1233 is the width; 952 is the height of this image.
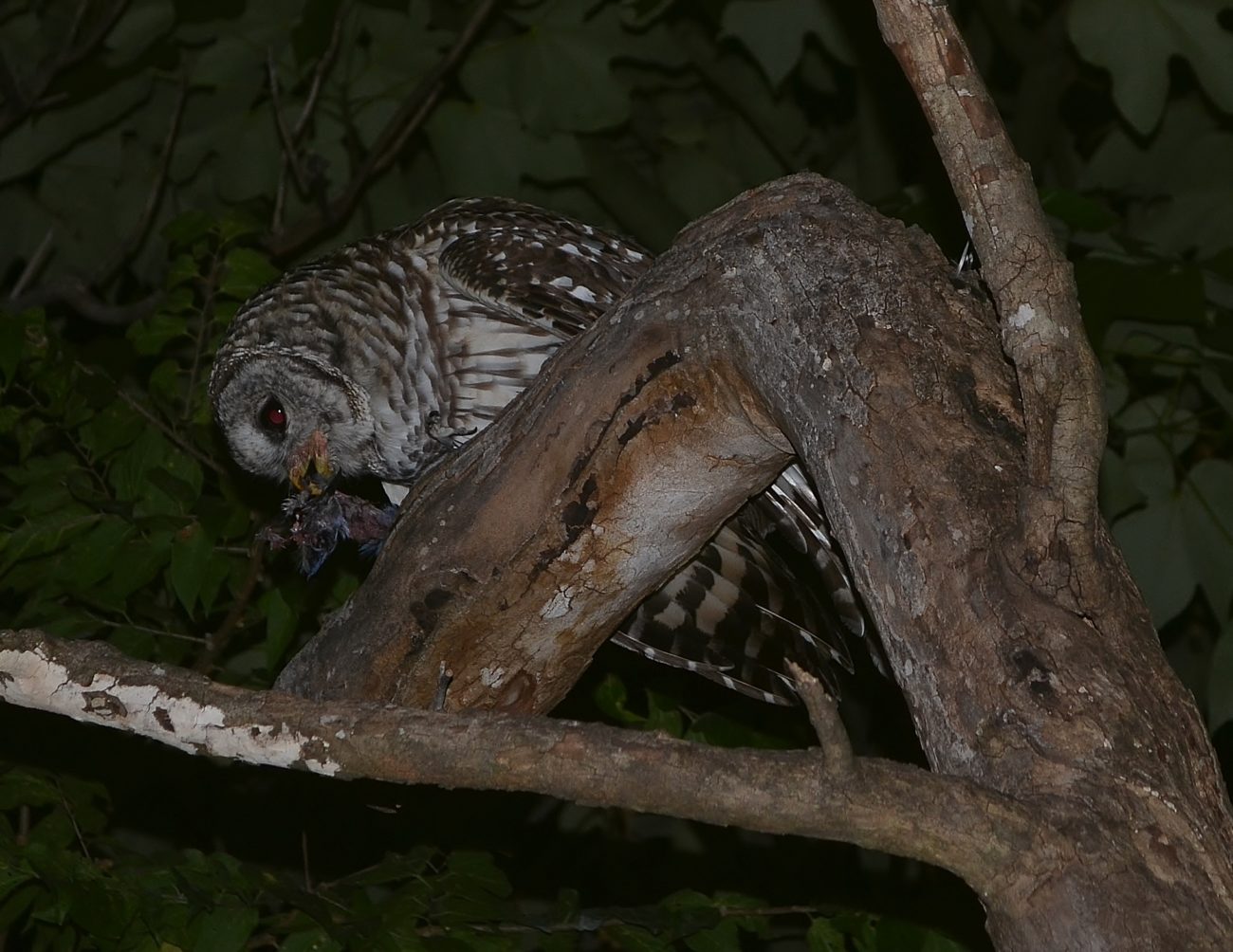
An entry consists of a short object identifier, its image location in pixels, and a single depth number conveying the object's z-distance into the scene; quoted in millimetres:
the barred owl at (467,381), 6879
